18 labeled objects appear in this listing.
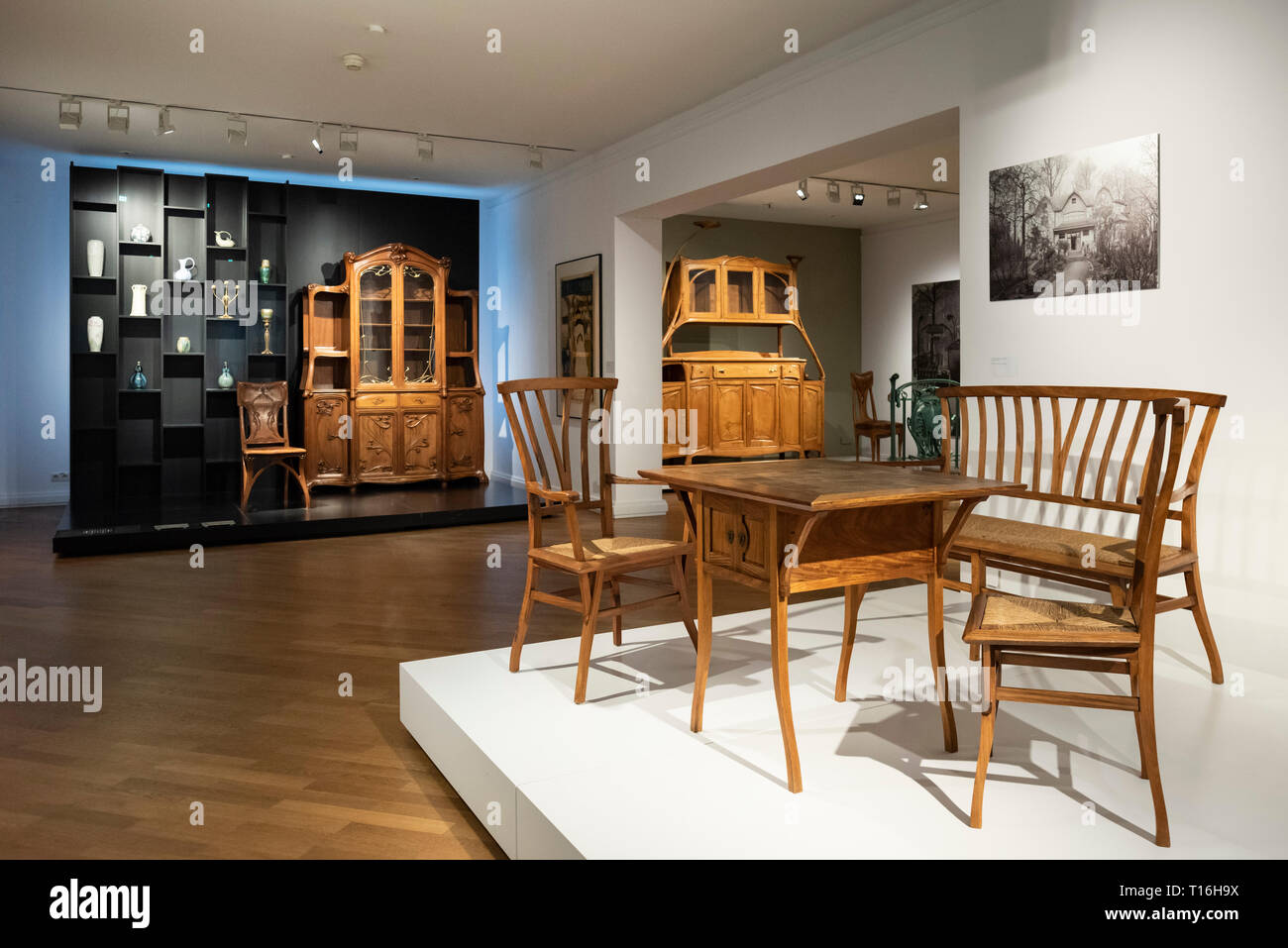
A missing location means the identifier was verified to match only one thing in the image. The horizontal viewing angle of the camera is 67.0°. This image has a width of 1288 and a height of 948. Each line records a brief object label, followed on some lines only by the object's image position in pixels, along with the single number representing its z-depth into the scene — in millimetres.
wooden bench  3059
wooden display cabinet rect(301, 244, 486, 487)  8898
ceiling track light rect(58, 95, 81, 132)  6168
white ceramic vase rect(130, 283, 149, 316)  8203
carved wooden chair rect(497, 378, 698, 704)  2982
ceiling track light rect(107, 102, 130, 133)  6168
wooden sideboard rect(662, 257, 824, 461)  10008
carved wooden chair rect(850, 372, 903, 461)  10328
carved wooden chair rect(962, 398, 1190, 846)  2070
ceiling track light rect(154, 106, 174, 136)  6219
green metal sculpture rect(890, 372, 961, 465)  6438
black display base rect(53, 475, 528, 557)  6391
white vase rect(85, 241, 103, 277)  7984
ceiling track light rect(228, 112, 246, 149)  6379
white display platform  2084
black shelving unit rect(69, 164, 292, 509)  8133
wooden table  2354
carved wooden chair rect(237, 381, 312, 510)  8078
